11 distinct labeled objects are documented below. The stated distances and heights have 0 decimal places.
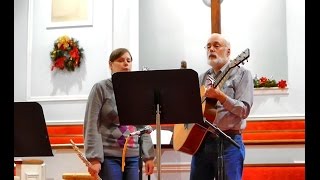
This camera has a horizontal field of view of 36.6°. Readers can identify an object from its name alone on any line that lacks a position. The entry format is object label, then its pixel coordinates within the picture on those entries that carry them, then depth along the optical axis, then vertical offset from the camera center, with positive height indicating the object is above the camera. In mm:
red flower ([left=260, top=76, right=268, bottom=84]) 6758 +197
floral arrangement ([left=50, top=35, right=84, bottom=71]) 7211 +599
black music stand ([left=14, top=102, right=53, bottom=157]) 2529 -194
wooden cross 6855 +1129
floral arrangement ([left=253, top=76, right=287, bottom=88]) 6706 +155
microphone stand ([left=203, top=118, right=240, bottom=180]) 2979 -389
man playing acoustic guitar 3062 -170
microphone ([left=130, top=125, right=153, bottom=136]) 2969 -233
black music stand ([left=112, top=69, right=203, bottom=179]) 2730 -17
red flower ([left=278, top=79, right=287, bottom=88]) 6691 +140
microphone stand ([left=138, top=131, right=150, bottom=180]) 3177 -411
